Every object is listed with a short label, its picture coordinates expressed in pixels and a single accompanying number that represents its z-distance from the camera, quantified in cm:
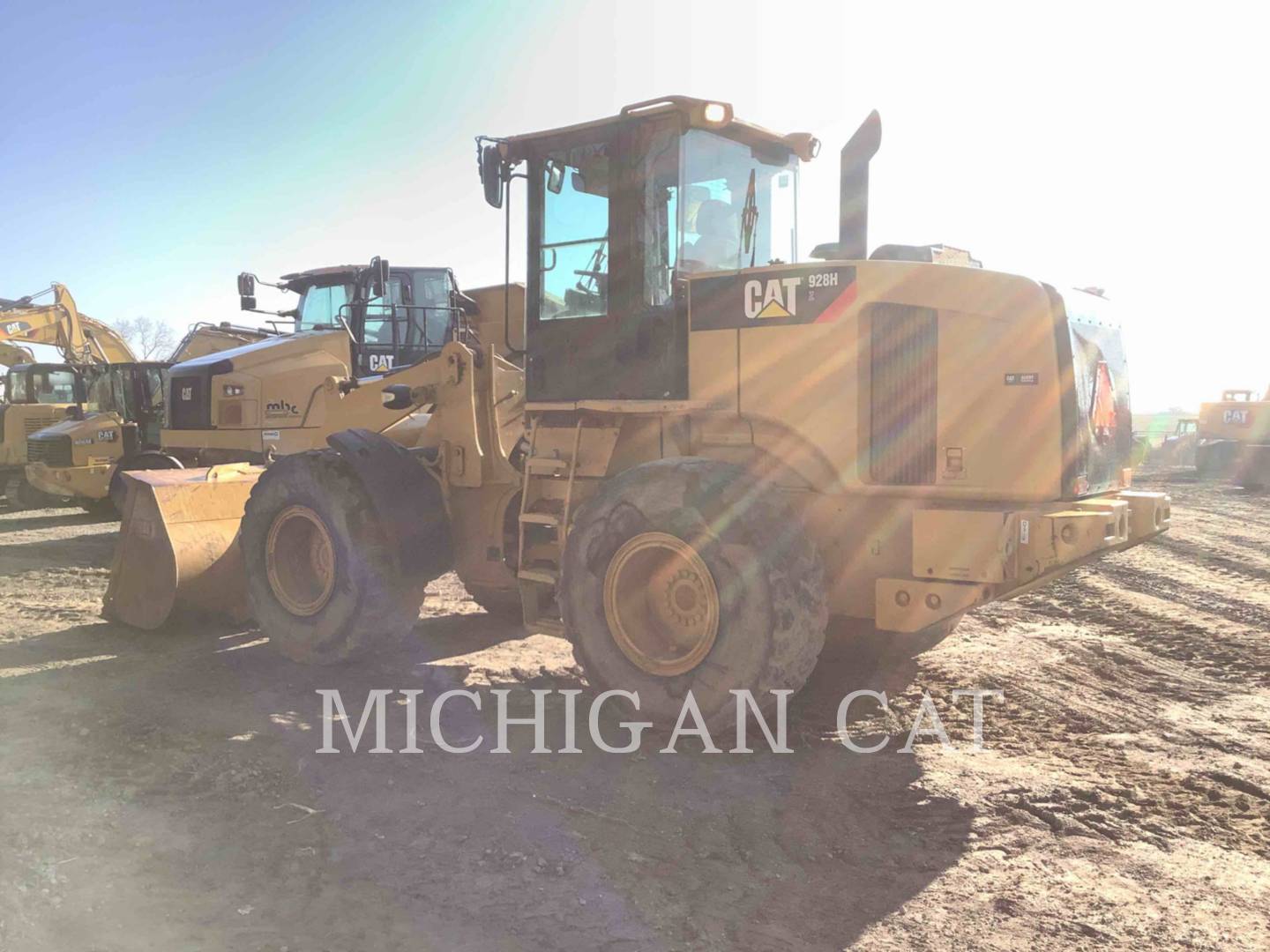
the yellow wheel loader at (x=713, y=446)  447
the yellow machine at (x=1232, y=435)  2242
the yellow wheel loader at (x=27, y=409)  1797
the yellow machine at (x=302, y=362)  1118
